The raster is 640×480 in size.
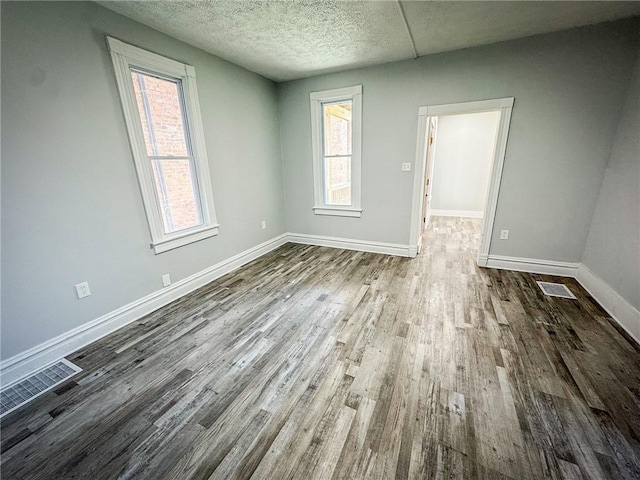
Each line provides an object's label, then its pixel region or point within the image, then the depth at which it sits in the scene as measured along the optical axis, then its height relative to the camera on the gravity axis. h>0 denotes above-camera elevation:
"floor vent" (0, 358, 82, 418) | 1.60 -1.38
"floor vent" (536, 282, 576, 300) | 2.67 -1.36
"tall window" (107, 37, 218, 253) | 2.25 +0.28
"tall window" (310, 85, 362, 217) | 3.68 +0.26
